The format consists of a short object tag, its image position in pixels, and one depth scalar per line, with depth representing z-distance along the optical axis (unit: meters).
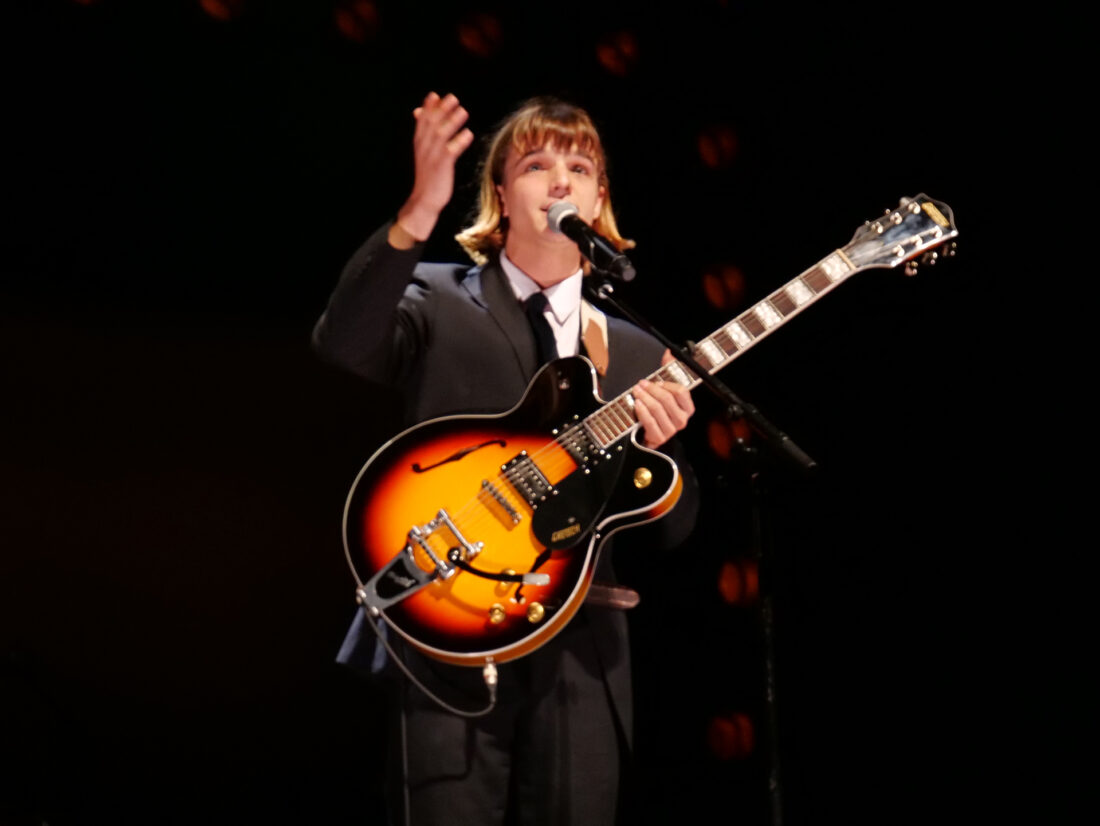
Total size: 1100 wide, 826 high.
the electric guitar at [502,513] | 4.22
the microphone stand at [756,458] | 4.12
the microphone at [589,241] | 4.09
